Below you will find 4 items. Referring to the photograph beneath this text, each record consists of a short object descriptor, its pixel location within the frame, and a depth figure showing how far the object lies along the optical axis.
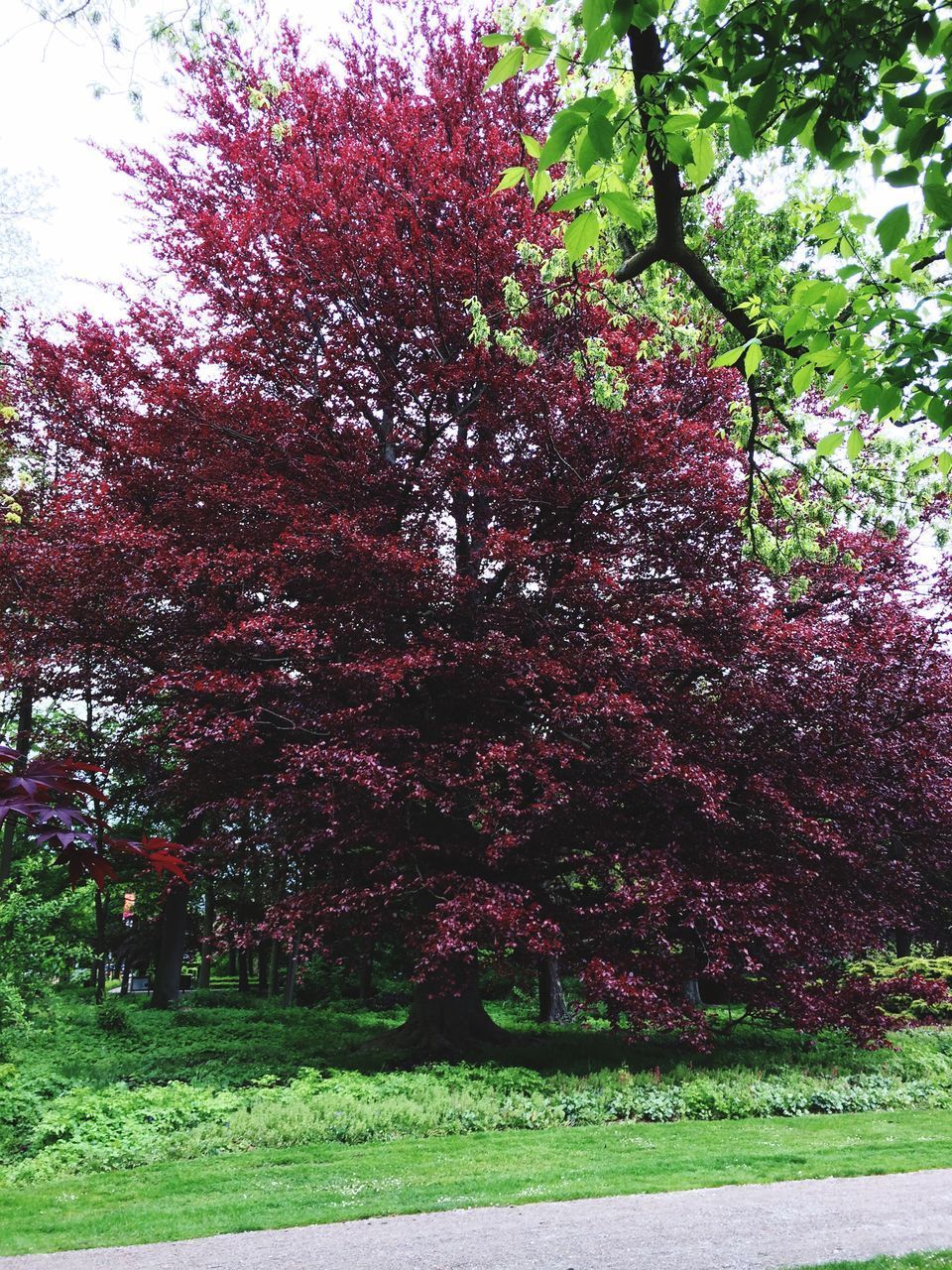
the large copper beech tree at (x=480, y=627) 9.29
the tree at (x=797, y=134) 2.66
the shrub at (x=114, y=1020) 13.13
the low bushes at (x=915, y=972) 13.97
